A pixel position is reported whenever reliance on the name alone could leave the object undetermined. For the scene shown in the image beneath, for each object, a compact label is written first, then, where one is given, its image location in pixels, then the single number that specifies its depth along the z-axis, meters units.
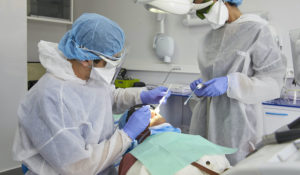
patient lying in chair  0.79
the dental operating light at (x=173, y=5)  1.35
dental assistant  1.28
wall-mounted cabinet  2.98
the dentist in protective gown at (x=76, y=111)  0.90
